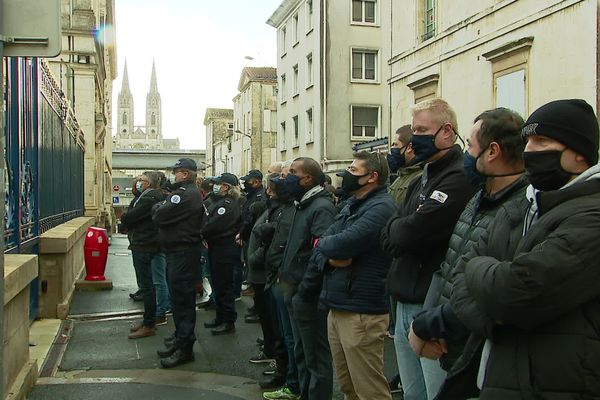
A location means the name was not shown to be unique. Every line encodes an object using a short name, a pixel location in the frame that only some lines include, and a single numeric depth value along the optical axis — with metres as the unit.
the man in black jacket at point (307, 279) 5.05
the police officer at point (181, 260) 7.02
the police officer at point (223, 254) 8.59
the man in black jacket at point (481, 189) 2.96
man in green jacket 4.74
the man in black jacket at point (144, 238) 8.51
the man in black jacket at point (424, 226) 3.56
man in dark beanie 2.06
